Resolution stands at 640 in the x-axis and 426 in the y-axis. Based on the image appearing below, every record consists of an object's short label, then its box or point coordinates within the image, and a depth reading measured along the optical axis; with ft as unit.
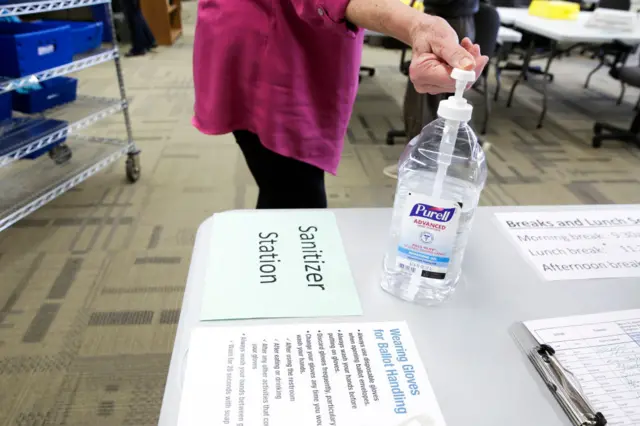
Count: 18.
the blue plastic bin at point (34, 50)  5.59
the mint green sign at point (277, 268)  1.98
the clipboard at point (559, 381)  1.55
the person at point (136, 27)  14.65
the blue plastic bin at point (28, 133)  6.10
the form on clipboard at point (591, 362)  1.59
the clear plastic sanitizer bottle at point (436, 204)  1.82
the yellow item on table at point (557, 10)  11.27
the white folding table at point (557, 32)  9.61
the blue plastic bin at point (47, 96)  6.95
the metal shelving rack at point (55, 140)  5.82
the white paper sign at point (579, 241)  2.35
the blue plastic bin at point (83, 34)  6.64
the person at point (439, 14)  6.29
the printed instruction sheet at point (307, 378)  1.51
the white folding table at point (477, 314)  1.60
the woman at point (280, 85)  2.77
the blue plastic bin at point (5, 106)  6.53
